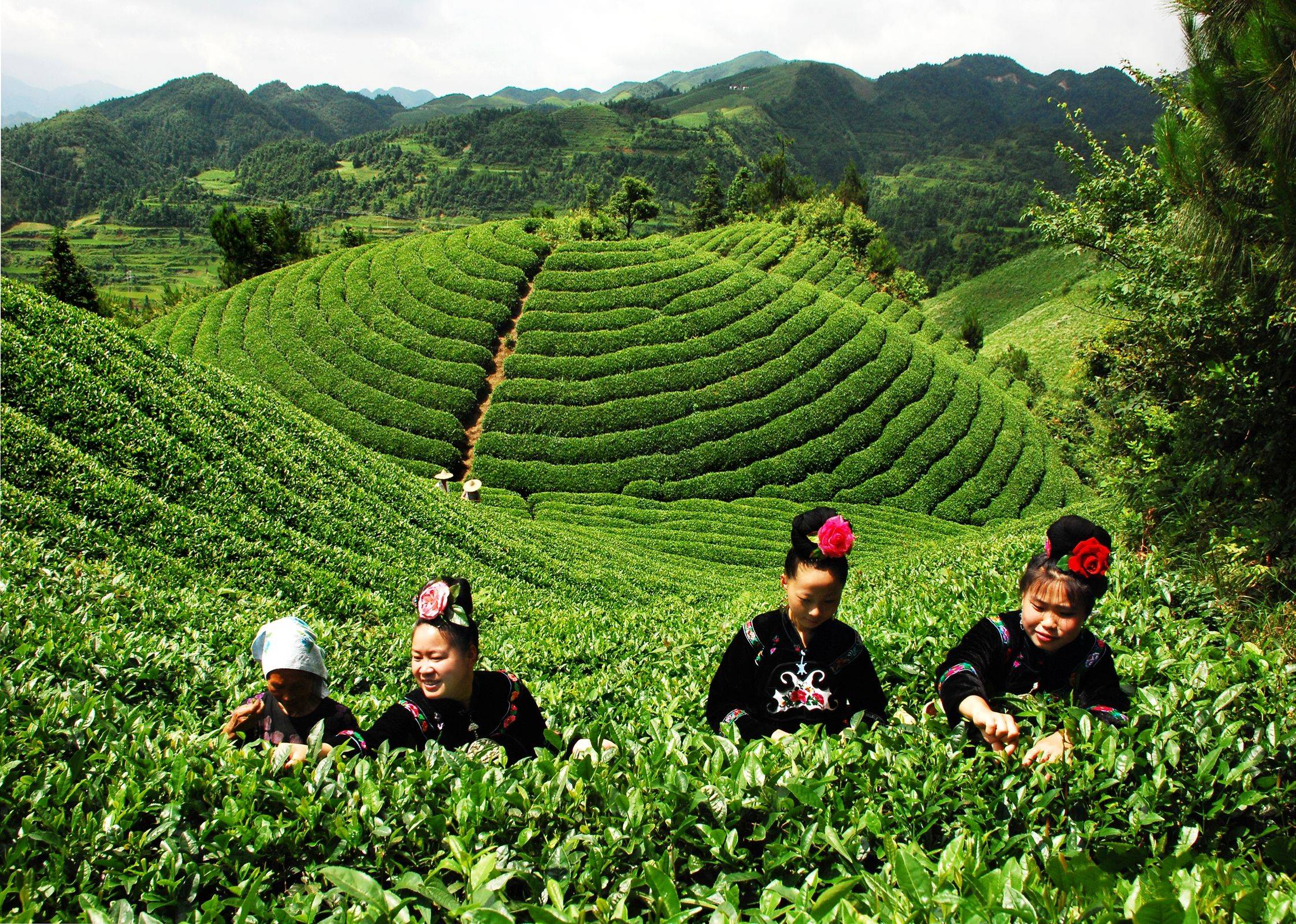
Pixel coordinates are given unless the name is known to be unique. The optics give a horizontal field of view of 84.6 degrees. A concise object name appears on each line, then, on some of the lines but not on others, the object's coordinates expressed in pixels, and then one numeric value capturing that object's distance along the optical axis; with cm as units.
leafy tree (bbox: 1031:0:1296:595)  623
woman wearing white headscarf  329
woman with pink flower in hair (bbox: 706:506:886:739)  341
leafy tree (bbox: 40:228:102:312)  3841
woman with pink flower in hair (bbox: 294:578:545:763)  309
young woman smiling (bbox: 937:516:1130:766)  312
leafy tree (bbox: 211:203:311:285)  4491
